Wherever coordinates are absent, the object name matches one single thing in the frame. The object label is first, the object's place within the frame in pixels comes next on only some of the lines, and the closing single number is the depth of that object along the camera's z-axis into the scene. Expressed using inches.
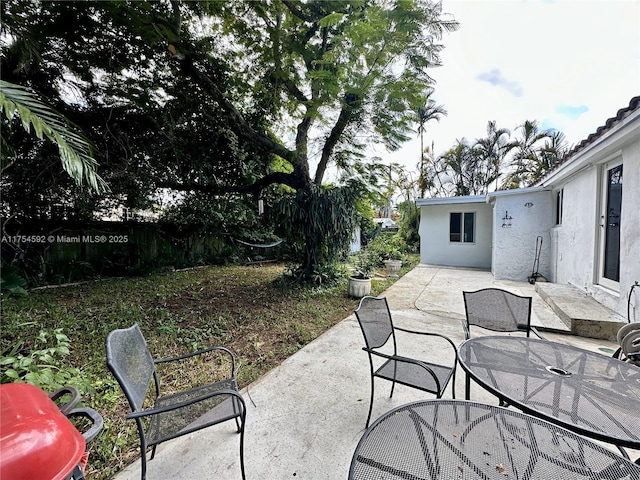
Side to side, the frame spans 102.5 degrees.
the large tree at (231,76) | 147.9
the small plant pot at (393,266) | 305.1
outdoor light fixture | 264.2
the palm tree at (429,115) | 501.2
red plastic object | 30.0
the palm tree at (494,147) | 492.4
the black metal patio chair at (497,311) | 88.8
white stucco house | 118.0
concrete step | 121.9
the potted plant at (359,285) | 199.0
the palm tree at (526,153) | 459.2
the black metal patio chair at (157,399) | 48.8
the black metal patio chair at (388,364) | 67.0
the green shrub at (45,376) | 57.9
